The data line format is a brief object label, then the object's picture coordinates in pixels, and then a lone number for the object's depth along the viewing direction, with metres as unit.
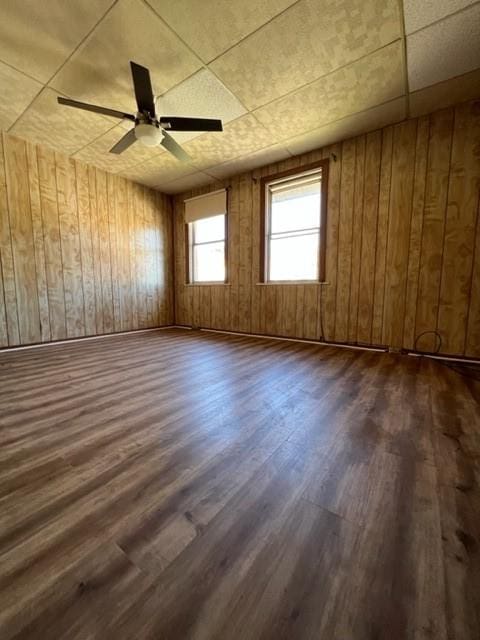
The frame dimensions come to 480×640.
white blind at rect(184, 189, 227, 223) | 4.50
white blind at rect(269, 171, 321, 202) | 3.71
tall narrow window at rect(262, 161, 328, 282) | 3.62
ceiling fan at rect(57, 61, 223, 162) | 1.95
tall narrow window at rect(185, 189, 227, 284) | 4.62
